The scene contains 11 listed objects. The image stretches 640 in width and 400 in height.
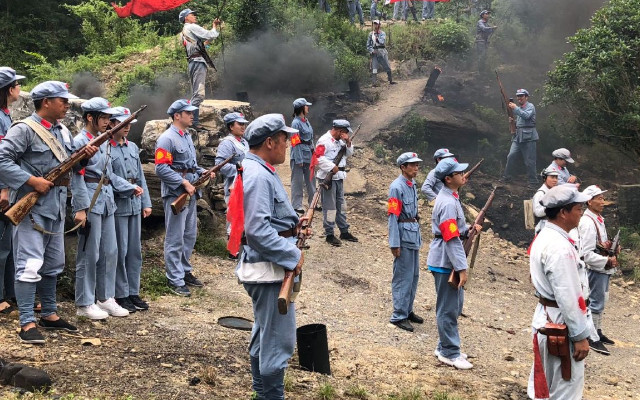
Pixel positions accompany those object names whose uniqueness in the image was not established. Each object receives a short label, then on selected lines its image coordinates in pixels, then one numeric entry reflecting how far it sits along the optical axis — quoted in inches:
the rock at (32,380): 186.5
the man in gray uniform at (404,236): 317.7
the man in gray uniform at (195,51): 487.8
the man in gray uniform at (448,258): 271.4
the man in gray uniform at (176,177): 322.0
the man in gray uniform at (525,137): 585.9
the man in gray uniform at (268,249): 166.7
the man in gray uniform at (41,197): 223.6
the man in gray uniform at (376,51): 755.6
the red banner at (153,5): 616.1
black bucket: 235.9
